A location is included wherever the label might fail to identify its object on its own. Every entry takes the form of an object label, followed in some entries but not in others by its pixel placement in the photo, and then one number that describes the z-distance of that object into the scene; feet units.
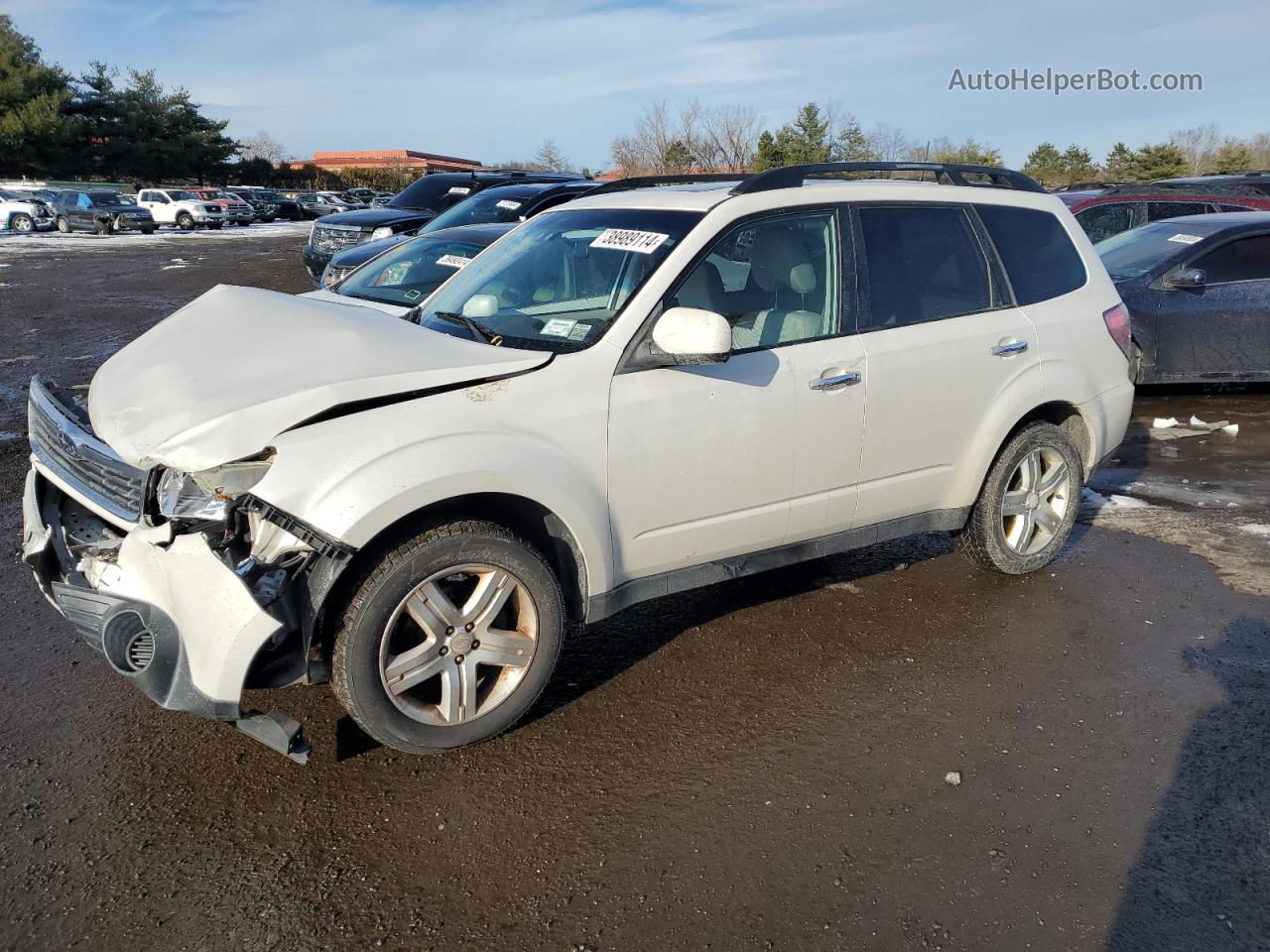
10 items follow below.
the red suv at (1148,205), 36.83
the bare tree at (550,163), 164.14
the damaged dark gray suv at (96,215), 113.91
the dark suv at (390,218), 45.68
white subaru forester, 10.13
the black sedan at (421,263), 25.45
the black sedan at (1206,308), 28.22
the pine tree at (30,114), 165.68
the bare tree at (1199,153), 154.45
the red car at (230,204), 137.39
